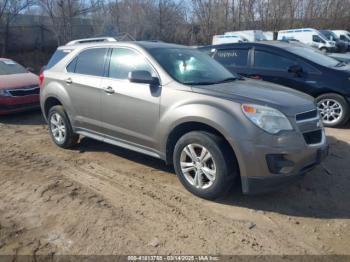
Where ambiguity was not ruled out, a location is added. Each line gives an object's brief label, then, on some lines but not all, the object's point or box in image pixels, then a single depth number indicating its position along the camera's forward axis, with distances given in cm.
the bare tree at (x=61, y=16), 2361
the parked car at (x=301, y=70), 697
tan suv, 368
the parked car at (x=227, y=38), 2874
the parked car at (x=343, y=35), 3259
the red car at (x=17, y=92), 816
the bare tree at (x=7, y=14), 2247
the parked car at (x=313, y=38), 2781
